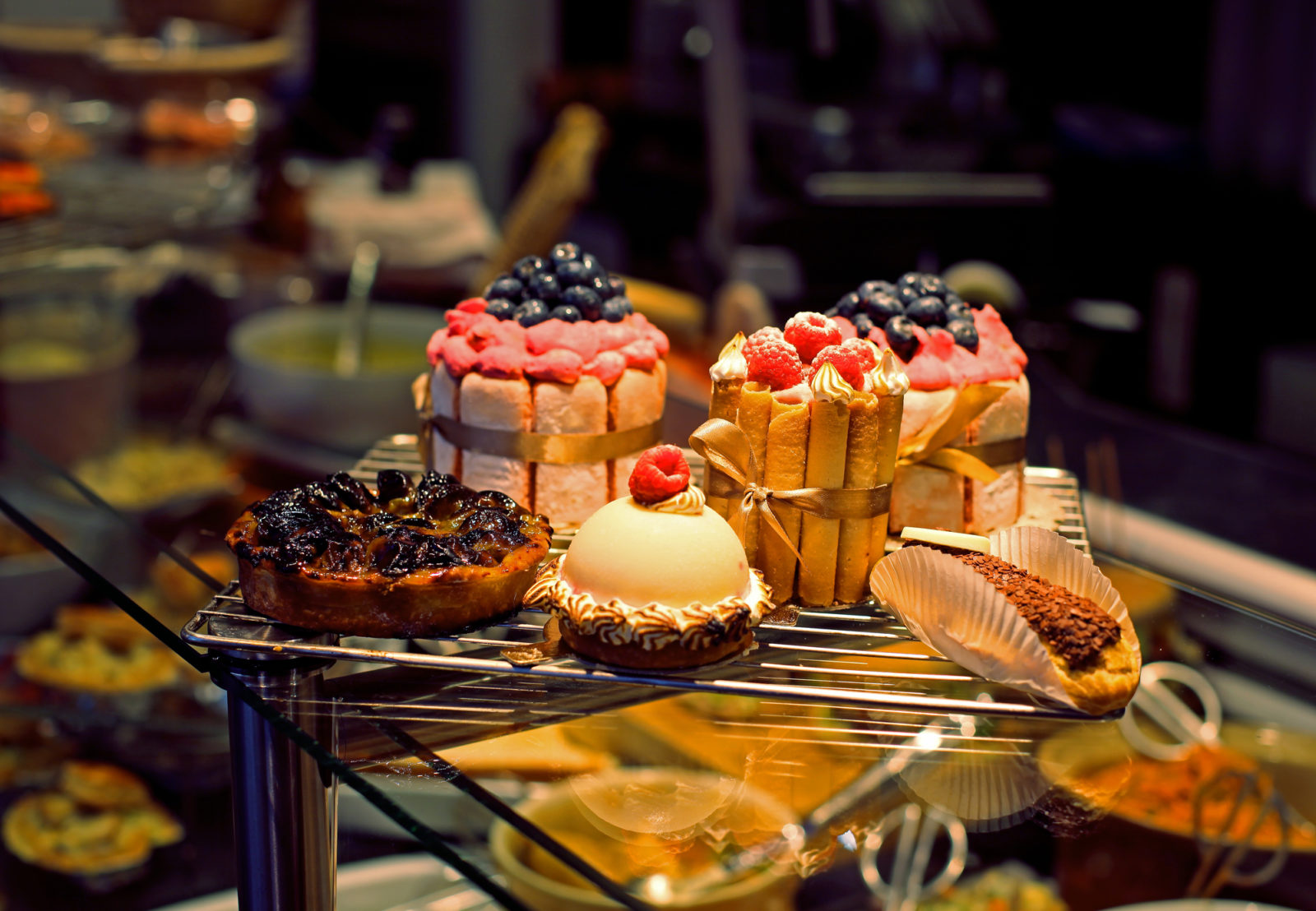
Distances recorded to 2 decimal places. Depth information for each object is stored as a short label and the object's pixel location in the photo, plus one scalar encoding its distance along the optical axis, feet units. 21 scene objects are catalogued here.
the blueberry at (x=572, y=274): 4.77
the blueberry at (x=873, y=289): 4.70
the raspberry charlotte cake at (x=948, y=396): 4.43
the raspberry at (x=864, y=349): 4.09
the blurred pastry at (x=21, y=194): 7.17
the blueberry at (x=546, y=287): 4.75
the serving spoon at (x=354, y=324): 8.80
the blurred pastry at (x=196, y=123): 8.81
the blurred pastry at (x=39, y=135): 8.38
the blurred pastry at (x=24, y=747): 7.25
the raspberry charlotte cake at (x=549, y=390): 4.55
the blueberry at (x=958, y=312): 4.69
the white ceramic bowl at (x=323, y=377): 8.10
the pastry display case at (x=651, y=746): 3.38
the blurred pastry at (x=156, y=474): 8.18
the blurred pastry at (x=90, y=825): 6.72
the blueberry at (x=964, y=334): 4.63
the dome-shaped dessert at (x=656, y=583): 3.51
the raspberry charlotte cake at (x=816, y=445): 3.96
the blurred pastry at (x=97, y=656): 7.63
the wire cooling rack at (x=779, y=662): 3.40
